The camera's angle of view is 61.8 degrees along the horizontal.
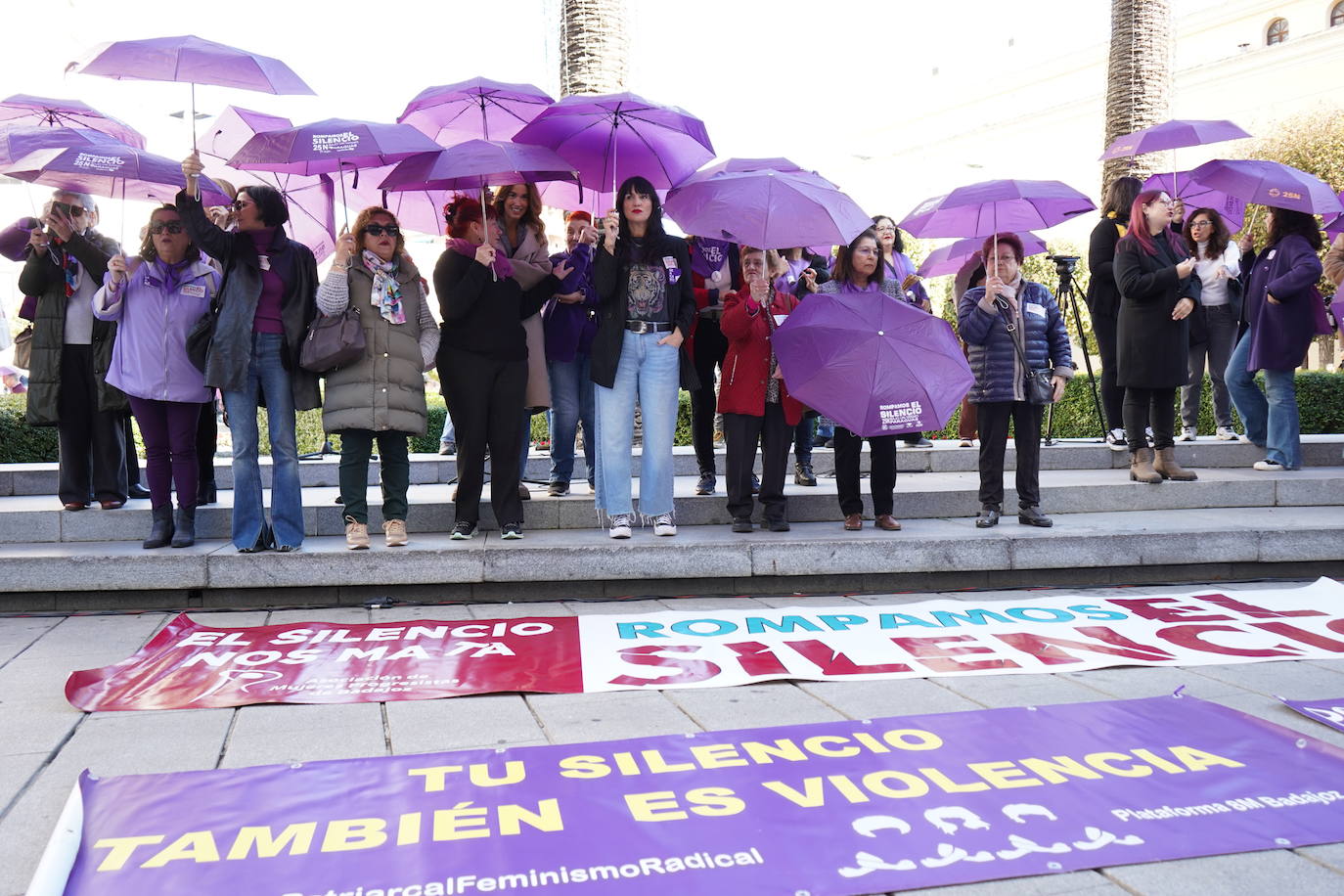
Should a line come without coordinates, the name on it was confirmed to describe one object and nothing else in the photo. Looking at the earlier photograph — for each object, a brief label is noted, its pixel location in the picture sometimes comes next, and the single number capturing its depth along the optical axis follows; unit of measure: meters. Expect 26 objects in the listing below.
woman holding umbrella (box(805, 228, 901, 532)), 6.41
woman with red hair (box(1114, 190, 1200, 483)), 7.20
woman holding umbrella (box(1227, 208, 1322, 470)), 7.78
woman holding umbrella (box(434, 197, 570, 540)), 5.98
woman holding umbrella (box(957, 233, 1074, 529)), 6.38
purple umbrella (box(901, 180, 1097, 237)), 7.67
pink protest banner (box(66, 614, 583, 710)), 4.11
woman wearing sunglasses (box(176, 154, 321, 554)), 5.62
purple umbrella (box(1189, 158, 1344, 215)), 7.41
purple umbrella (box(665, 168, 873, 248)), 5.86
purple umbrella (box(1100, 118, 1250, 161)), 8.03
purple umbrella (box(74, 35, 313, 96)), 5.32
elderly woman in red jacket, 6.29
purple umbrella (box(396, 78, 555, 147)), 6.55
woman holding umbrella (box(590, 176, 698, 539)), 6.07
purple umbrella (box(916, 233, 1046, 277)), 9.16
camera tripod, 9.05
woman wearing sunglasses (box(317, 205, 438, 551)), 5.71
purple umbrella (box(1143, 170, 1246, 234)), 9.06
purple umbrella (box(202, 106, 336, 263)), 6.81
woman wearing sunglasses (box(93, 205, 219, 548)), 5.76
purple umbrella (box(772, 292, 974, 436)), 5.94
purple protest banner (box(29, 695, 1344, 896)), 2.57
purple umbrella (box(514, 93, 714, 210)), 6.35
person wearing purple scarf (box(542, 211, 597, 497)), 6.55
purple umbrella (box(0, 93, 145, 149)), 6.30
